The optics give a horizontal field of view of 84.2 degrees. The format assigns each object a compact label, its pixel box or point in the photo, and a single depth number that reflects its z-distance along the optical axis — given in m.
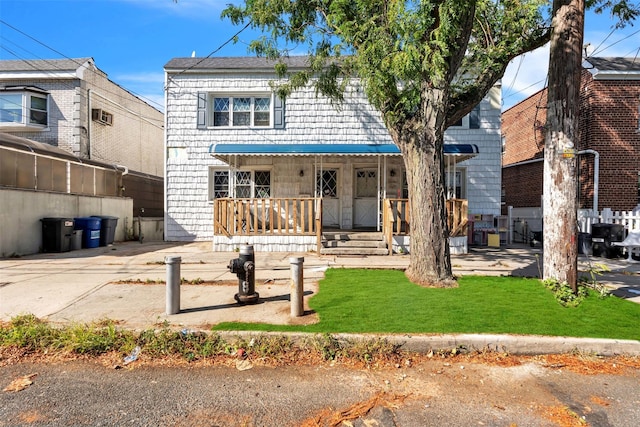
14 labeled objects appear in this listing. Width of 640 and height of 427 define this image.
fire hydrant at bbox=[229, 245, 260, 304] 5.16
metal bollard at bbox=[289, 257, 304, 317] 4.73
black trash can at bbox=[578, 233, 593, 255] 10.68
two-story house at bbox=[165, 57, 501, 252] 12.99
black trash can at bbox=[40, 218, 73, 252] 10.54
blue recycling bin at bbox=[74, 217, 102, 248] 11.63
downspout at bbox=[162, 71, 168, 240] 13.27
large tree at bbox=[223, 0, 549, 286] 5.47
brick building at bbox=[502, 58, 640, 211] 13.29
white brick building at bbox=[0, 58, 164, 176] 15.84
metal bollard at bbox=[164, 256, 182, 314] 4.84
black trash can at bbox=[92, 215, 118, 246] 12.38
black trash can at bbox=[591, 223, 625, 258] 10.43
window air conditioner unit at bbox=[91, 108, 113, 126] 16.89
